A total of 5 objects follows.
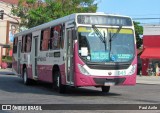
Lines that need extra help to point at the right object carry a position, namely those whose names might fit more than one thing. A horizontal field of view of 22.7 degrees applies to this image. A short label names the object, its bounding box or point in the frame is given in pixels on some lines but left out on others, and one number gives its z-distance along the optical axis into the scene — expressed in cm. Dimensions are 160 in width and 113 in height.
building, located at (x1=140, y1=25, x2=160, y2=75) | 4281
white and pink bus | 1578
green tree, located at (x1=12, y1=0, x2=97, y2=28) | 4328
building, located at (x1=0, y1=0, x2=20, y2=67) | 6825
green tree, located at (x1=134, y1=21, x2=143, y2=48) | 6882
